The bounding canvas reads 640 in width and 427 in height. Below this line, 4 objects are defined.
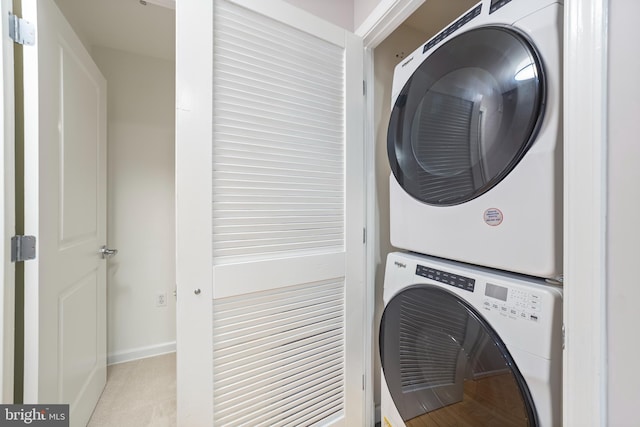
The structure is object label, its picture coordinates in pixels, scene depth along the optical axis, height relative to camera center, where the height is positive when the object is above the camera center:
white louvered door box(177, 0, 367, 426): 0.90 -0.05
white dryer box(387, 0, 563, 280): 0.58 +0.21
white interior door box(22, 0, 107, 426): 0.89 -0.01
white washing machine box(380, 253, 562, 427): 0.57 -0.39
